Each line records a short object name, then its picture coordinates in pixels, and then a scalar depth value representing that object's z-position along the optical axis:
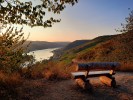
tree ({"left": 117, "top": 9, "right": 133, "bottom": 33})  9.56
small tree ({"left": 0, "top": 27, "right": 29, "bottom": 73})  4.14
